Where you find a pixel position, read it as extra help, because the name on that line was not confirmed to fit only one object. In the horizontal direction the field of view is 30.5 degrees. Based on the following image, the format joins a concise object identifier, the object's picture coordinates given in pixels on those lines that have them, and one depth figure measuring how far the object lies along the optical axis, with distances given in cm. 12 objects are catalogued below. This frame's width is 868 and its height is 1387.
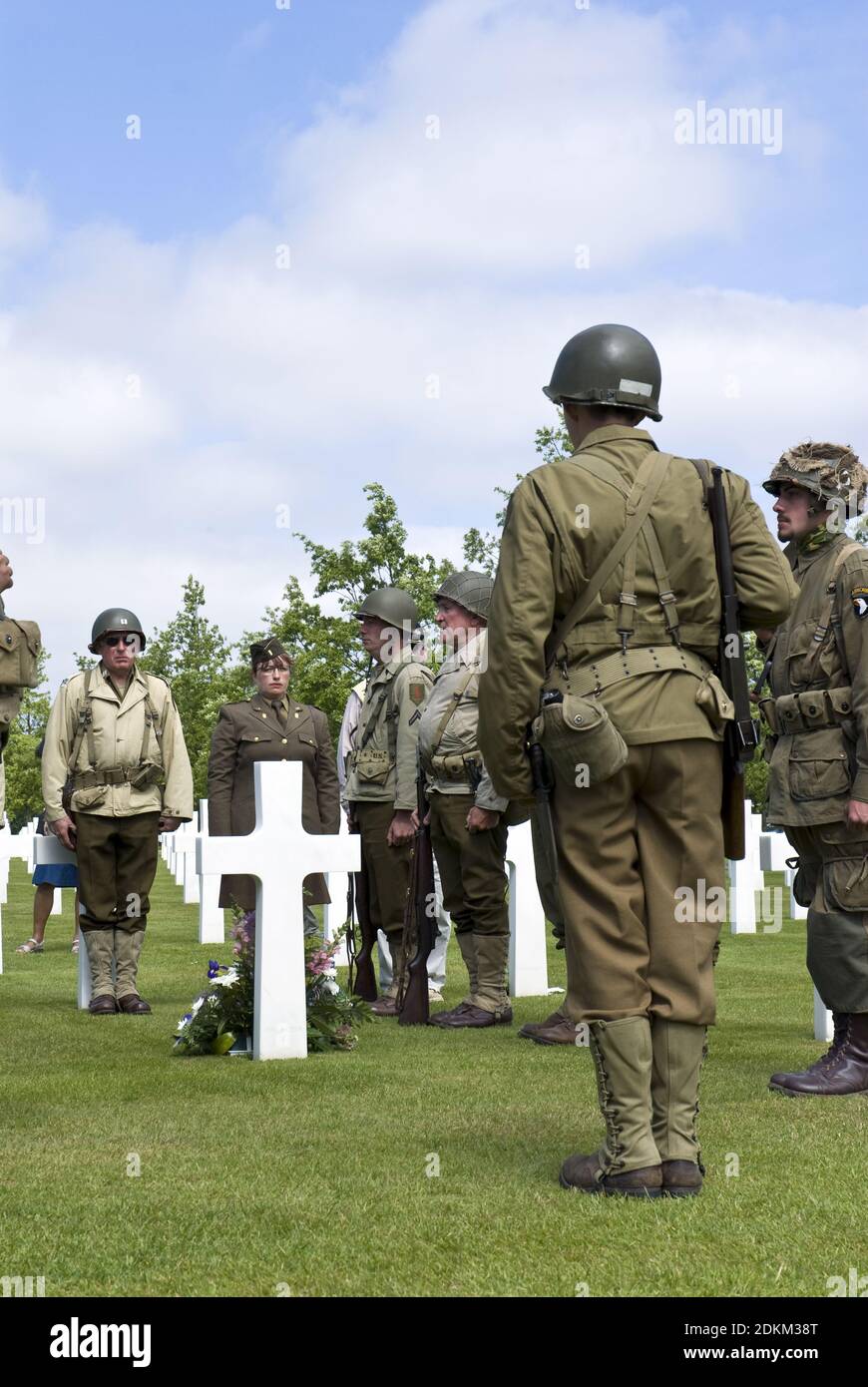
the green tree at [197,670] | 4984
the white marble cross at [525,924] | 1034
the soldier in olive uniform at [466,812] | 923
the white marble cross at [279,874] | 771
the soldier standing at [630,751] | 476
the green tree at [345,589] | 3666
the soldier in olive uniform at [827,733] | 664
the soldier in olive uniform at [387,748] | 1021
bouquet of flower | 794
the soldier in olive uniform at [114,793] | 1006
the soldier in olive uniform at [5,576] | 618
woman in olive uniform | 1100
